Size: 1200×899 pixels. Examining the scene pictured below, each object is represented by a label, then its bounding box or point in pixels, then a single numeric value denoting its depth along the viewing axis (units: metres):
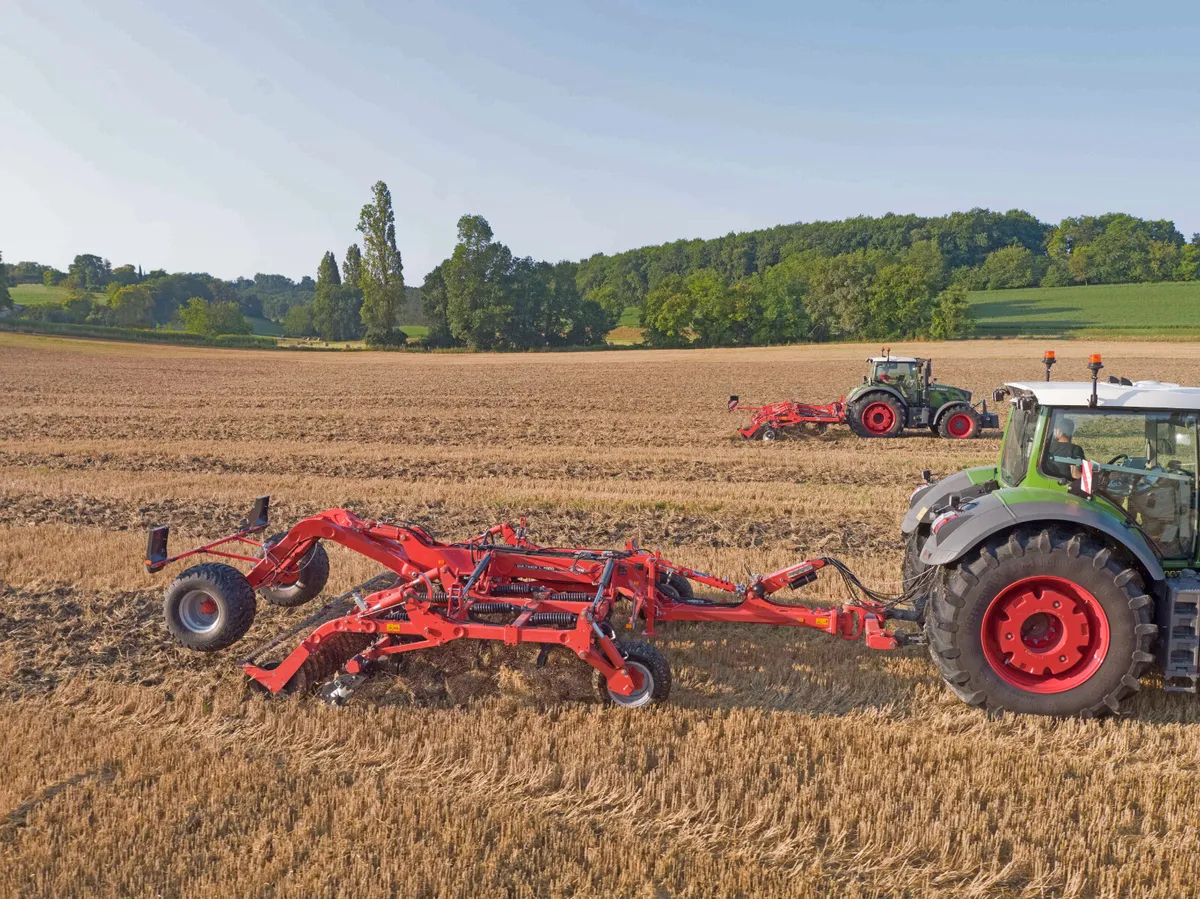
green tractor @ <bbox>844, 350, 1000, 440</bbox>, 16.12
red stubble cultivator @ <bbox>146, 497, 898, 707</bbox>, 4.80
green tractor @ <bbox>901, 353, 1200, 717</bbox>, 4.53
